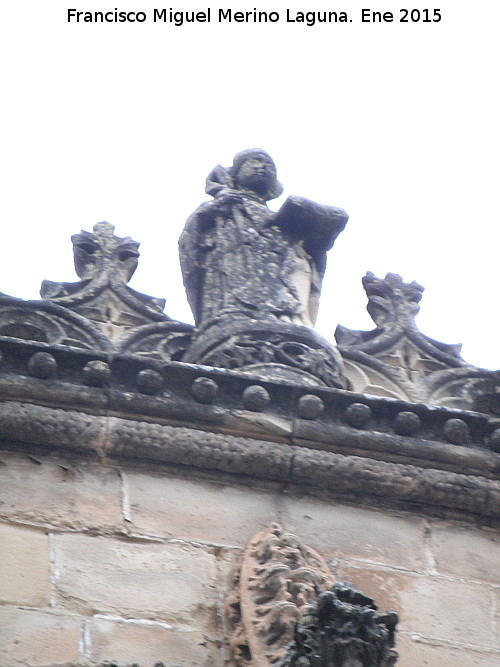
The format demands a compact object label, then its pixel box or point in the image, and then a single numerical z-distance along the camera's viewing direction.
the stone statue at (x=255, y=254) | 14.54
